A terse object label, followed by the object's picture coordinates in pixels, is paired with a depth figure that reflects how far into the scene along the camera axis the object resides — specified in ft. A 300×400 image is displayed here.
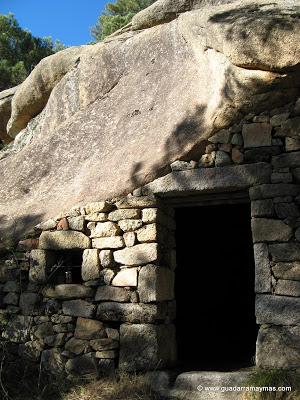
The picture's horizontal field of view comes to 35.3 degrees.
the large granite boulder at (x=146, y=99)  14.89
